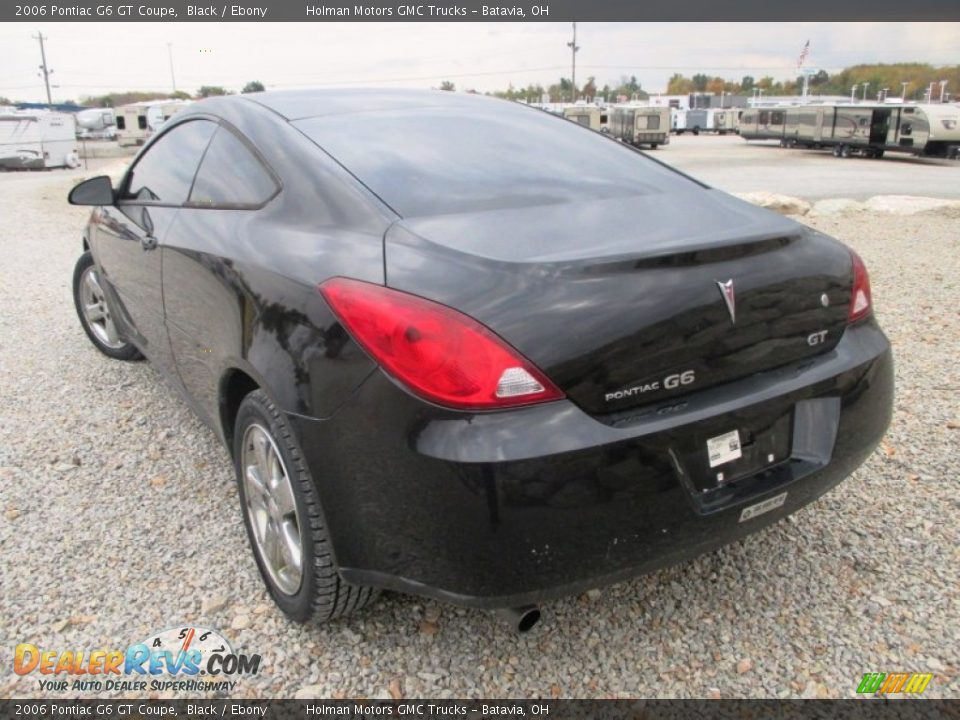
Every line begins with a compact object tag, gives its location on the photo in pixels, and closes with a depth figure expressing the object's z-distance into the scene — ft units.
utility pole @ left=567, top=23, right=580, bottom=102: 273.91
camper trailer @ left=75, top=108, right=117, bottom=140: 175.22
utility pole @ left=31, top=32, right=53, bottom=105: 262.43
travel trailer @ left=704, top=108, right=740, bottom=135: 200.13
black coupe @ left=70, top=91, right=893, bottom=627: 5.42
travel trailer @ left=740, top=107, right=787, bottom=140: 135.11
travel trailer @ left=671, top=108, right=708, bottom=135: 208.54
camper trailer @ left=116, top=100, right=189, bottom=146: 134.21
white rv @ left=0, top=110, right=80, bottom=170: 98.12
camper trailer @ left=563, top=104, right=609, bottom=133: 141.49
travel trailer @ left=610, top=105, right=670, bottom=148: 136.87
